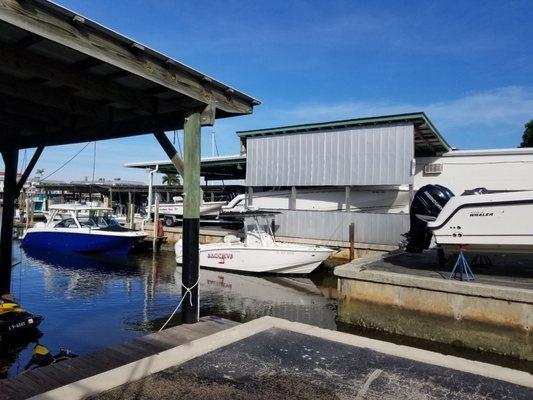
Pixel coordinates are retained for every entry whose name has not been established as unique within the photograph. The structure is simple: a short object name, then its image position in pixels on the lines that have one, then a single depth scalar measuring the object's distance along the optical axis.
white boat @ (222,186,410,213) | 19.02
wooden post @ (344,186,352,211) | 17.85
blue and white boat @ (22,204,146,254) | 19.66
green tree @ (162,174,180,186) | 61.63
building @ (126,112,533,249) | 16.84
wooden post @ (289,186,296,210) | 19.40
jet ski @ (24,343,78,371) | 5.75
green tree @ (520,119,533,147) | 33.47
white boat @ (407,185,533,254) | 7.32
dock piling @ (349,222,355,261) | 16.30
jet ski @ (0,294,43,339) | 7.18
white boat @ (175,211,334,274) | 15.10
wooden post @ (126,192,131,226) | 26.30
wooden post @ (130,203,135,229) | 25.67
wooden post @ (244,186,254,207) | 21.11
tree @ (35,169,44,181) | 61.08
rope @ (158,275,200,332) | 6.05
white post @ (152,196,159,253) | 20.98
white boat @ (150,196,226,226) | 26.70
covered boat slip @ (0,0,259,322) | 4.23
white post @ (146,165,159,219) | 24.34
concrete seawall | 6.94
